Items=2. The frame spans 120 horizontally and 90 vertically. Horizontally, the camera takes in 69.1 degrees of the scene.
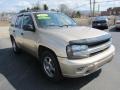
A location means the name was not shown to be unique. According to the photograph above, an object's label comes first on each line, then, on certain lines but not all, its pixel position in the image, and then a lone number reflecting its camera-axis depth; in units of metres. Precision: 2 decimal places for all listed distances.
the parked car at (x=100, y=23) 8.92
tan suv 1.90
